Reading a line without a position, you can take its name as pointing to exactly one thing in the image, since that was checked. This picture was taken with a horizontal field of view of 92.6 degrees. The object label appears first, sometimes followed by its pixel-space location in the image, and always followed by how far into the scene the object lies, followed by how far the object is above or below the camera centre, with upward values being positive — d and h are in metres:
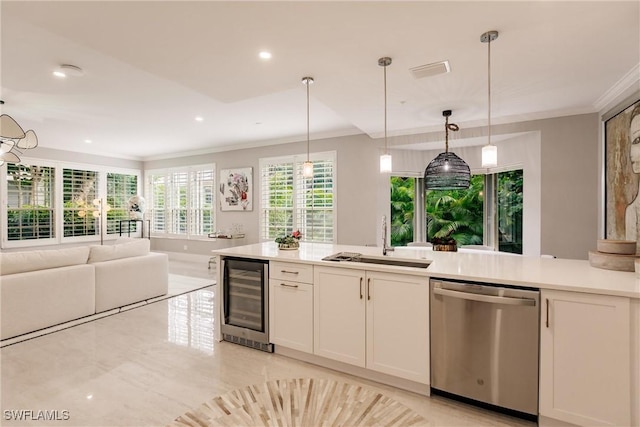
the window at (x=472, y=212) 5.01 +0.01
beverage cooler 2.91 -0.89
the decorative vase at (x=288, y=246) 3.27 -0.36
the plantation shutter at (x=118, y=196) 8.05 +0.45
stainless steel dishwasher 1.92 -0.87
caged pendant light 3.74 +0.50
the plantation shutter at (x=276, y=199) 6.50 +0.29
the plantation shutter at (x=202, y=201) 7.64 +0.29
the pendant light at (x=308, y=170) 3.38 +0.47
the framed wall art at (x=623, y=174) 2.82 +0.39
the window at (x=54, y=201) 6.38 +0.27
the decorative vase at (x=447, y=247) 3.39 -0.38
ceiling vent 2.67 +1.29
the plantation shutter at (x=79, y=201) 7.15 +0.28
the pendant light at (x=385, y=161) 2.91 +0.50
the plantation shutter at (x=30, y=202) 6.38 +0.23
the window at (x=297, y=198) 6.00 +0.29
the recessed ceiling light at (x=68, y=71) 3.13 +1.49
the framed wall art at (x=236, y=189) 6.98 +0.54
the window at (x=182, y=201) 7.69 +0.32
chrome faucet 2.86 -0.29
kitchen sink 2.63 -0.42
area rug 1.97 -1.34
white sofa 3.15 -0.84
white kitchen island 1.72 -0.75
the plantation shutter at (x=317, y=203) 5.99 +0.19
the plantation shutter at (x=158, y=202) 8.42 +0.30
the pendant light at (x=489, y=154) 2.48 +0.48
